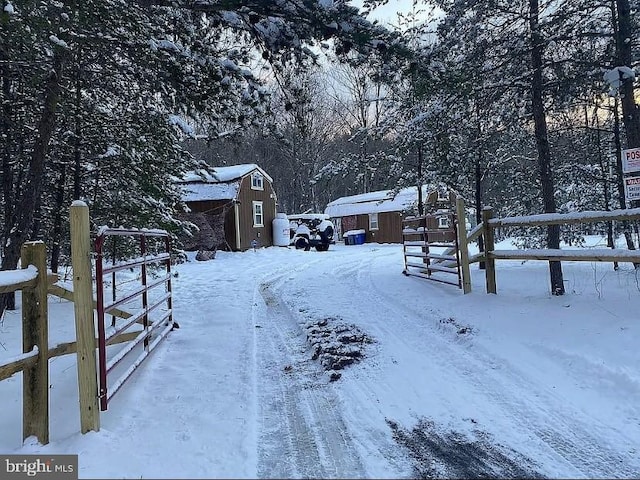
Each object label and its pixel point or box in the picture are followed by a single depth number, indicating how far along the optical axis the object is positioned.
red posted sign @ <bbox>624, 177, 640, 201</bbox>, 5.72
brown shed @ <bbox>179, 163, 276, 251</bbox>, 21.36
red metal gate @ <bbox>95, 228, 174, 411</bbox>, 3.11
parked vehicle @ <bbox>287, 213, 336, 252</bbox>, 24.16
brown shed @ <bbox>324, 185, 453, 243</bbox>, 30.73
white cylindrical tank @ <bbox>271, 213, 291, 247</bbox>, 25.66
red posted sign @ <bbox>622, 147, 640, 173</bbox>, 5.67
